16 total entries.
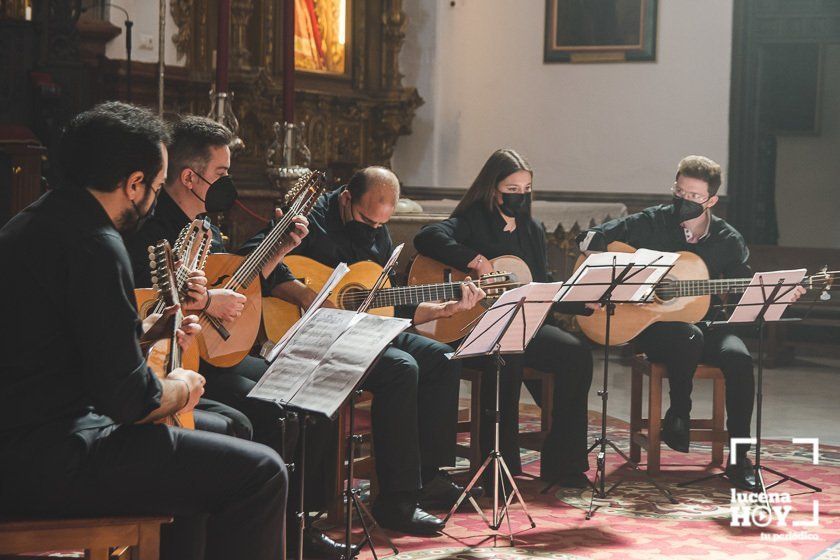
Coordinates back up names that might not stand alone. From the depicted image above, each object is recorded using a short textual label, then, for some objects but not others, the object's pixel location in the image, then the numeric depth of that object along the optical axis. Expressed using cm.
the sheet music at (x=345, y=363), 302
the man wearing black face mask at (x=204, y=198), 383
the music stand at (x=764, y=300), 441
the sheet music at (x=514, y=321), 381
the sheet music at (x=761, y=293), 441
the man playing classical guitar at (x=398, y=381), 413
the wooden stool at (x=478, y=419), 489
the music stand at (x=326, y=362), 304
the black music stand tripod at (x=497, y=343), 382
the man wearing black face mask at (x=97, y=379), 240
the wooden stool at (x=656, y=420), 500
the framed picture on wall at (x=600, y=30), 941
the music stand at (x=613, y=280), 422
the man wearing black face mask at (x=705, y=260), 505
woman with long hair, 483
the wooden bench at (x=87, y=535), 246
